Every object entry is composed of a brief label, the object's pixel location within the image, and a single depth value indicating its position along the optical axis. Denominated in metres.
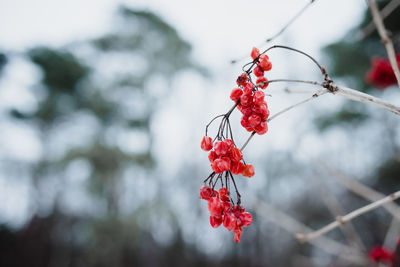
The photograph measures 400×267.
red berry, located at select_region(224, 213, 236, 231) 0.42
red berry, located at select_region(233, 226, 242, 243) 0.42
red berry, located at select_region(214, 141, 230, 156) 0.41
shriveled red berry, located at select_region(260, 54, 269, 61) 0.42
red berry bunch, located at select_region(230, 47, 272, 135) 0.41
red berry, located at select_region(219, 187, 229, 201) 0.43
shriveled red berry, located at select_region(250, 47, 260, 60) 0.41
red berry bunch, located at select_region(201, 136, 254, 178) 0.41
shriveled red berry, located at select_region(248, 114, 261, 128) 0.41
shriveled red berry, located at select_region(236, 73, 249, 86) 0.40
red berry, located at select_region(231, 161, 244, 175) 0.42
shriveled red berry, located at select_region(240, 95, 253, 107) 0.41
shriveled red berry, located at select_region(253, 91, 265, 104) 0.41
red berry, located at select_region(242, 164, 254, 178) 0.43
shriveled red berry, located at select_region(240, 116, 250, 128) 0.42
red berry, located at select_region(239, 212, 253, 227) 0.42
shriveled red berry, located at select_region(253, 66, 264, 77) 0.42
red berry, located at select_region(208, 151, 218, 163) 0.42
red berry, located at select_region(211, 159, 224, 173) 0.40
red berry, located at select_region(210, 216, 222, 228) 0.43
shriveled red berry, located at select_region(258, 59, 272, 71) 0.42
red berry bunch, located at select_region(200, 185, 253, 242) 0.42
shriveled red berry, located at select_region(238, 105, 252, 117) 0.42
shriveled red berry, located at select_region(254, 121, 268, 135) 0.41
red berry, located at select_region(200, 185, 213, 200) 0.43
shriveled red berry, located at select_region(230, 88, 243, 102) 0.42
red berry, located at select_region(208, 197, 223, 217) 0.42
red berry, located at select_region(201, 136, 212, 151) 0.43
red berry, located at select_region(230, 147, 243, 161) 0.41
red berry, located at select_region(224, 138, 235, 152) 0.41
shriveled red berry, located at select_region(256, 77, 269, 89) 0.39
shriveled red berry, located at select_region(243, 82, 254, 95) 0.41
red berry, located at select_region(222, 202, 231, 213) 0.42
